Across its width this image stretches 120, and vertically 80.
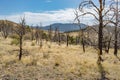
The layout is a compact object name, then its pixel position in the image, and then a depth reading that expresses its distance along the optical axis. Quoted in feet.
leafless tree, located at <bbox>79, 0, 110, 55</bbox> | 21.46
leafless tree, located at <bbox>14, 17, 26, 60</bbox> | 25.92
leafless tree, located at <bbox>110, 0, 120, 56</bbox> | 21.49
